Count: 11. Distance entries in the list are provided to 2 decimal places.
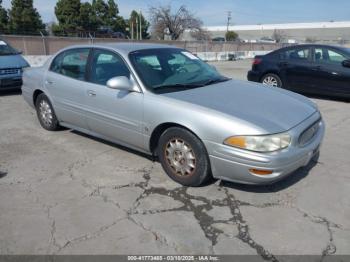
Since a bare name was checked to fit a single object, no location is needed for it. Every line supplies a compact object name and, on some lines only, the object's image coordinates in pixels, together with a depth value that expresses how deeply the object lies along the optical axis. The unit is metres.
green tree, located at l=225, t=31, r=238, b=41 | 74.64
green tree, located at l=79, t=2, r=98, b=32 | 50.66
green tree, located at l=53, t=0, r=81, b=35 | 49.66
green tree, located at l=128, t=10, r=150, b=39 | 59.62
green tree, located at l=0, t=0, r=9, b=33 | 43.91
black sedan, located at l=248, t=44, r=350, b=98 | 8.31
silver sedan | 3.37
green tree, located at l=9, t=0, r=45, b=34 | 44.88
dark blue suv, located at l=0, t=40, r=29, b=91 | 8.95
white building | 82.65
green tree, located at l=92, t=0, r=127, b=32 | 57.12
